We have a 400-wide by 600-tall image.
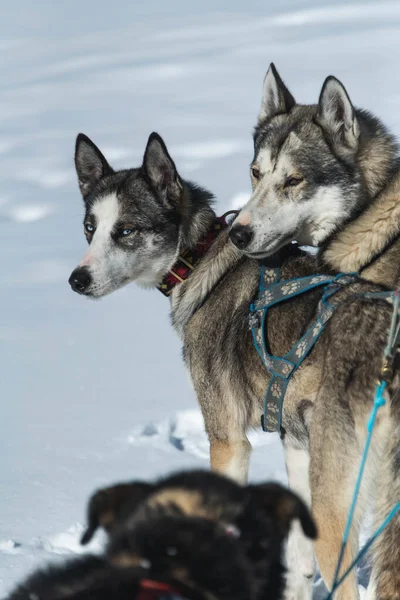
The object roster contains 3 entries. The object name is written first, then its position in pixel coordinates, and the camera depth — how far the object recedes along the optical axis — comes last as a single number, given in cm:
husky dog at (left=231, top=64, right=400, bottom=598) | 682
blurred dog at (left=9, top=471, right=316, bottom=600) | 286
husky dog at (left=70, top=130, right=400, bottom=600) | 542
